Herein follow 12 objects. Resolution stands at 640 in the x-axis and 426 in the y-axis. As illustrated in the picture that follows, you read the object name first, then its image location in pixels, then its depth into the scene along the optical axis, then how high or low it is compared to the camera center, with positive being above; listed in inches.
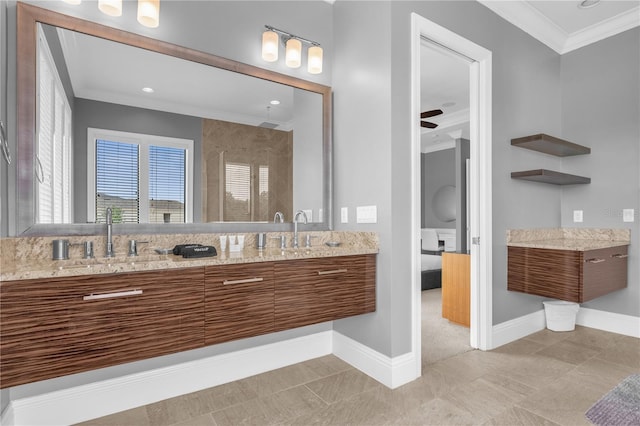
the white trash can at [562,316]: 126.6 -37.1
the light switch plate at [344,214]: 103.3 -0.2
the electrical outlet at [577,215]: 136.0 -0.9
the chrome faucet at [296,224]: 99.4 -2.9
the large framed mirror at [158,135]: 69.2 +19.2
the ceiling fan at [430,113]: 155.0 +44.6
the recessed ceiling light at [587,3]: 114.7 +69.4
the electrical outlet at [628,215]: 123.6 -0.7
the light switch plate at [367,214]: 92.9 -0.1
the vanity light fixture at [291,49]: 92.8 +45.5
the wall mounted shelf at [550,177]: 116.6 +12.7
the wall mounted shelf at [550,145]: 116.7 +24.0
